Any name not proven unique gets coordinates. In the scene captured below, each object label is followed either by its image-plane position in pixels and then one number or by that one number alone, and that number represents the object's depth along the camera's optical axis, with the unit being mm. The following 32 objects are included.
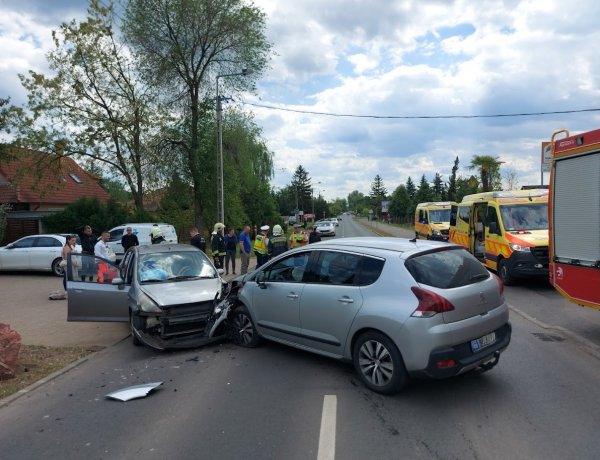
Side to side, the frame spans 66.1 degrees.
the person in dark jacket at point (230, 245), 14977
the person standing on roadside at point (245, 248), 15195
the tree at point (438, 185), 77825
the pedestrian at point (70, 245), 11778
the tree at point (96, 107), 24766
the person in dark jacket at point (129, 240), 13938
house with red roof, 24625
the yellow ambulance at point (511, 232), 10703
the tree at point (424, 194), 72500
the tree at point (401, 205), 85250
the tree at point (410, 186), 119044
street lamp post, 19781
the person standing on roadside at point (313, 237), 13742
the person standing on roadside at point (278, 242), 12719
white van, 18544
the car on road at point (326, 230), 45375
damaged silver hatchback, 6727
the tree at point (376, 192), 150938
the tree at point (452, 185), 62250
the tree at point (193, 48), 25922
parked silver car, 16484
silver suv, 4441
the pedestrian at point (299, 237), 13305
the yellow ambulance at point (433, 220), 21703
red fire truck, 6309
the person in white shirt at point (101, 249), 10727
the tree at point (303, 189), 115062
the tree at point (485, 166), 42156
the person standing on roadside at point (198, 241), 13281
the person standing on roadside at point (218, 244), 14461
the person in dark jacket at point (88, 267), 7742
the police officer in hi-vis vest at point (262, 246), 13719
